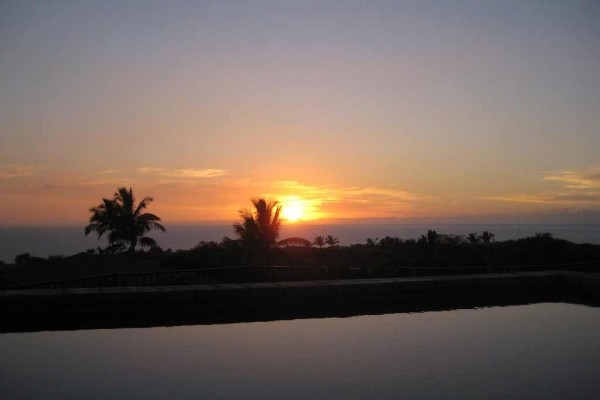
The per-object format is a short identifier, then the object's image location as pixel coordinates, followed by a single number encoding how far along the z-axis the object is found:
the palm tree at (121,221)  25.61
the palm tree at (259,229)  22.05
